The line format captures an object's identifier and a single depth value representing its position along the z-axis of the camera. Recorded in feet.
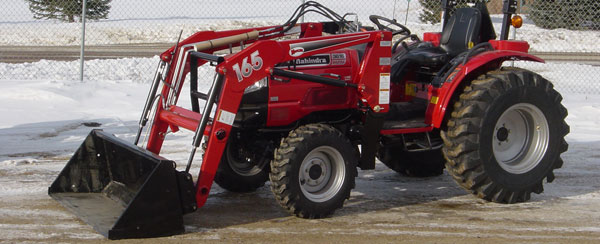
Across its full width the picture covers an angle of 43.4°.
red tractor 16.71
